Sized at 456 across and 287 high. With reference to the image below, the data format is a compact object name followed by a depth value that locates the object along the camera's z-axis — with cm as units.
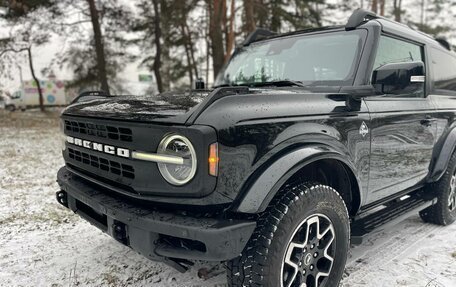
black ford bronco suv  192
